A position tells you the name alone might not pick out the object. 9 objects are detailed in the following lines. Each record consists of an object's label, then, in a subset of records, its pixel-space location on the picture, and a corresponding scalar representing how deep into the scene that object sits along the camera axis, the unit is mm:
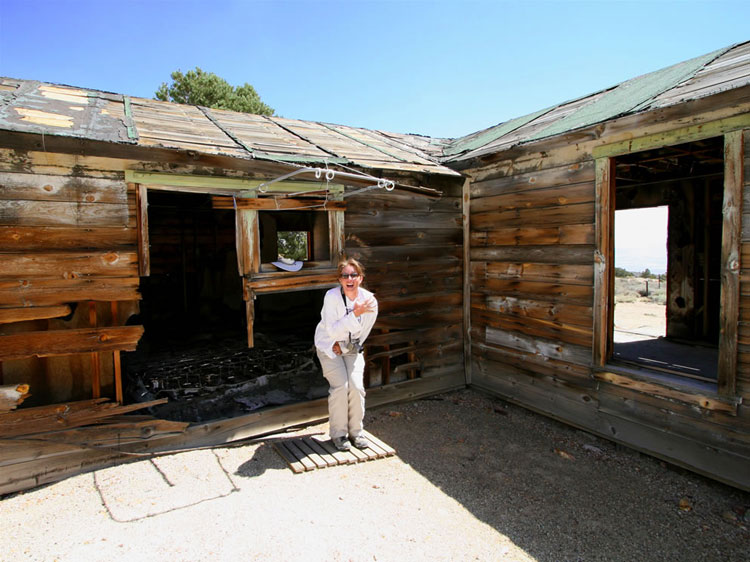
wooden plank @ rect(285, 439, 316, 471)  4266
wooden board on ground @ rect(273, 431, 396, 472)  4320
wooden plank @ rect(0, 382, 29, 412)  3869
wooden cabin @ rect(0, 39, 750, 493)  3883
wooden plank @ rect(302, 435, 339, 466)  4355
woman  4398
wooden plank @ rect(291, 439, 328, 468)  4305
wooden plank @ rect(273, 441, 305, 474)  4223
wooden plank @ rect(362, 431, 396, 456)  4594
